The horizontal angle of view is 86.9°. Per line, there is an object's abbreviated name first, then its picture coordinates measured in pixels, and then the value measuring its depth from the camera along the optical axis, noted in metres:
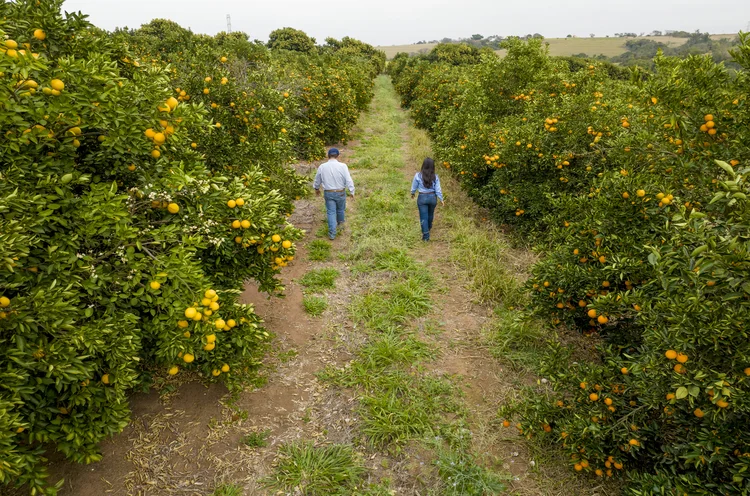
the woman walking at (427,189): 7.00
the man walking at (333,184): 7.14
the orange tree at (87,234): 2.30
